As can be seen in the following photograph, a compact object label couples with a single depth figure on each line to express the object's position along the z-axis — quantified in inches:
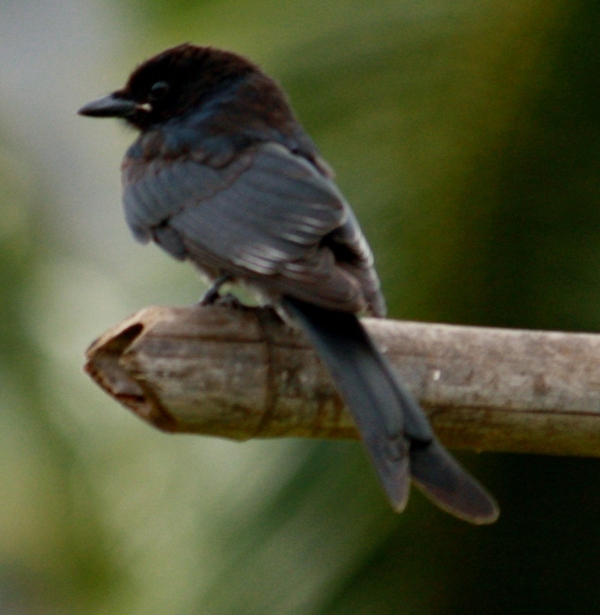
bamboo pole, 232.2
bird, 218.8
